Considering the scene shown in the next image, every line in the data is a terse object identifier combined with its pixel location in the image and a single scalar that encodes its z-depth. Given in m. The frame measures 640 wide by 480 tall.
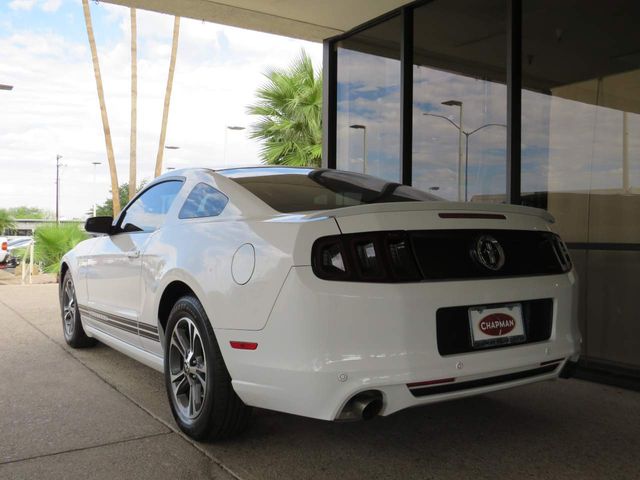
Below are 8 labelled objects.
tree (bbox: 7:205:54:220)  81.46
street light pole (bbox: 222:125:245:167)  25.12
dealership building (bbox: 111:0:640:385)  4.88
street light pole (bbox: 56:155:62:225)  53.79
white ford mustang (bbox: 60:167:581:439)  2.56
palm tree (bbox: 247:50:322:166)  15.71
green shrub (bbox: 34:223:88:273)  16.20
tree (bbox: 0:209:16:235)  30.44
